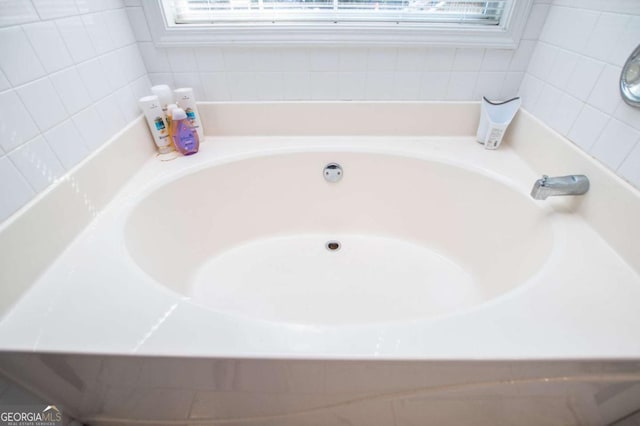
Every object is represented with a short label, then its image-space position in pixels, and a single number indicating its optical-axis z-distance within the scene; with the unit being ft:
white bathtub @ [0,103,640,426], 1.69
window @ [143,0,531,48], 3.31
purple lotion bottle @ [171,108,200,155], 3.36
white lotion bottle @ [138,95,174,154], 3.26
